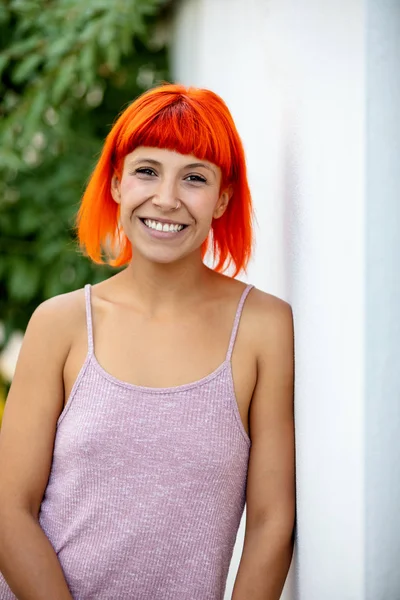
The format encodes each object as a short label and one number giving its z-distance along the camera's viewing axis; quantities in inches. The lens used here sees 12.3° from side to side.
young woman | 91.5
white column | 78.9
